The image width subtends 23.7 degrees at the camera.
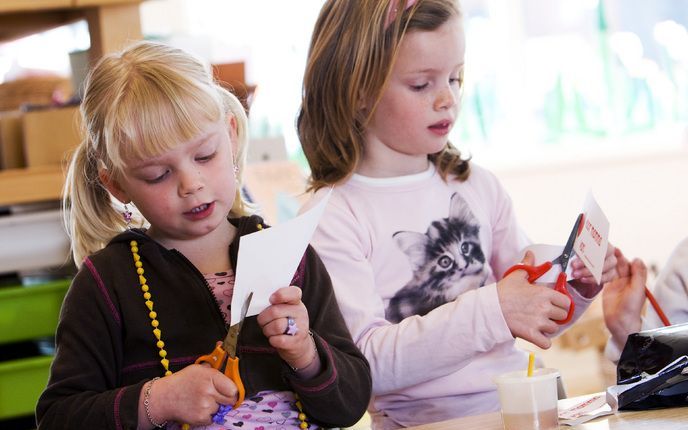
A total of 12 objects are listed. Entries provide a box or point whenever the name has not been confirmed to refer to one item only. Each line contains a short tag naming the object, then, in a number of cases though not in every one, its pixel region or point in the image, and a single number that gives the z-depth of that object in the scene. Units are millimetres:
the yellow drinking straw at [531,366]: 1474
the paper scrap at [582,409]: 1496
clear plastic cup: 1462
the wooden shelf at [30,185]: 2172
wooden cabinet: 2171
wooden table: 1444
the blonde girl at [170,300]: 1507
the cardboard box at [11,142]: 2252
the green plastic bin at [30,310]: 2183
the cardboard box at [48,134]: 2216
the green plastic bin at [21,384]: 2173
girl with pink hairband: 1731
